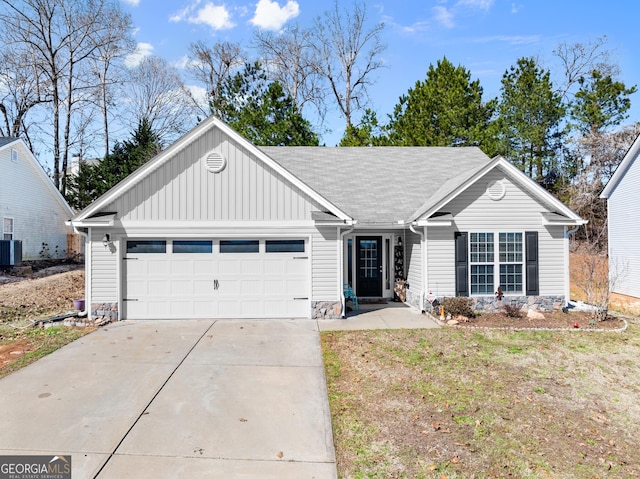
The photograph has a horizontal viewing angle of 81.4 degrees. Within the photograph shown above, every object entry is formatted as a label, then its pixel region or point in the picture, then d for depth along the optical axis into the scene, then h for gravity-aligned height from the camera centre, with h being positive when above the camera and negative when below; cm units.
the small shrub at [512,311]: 1048 -200
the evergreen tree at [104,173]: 2523 +460
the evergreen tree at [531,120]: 2528 +840
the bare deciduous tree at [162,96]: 3253 +1285
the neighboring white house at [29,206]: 1909 +198
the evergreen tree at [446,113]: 2286 +809
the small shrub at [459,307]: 1038 -185
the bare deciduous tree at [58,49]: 2712 +1443
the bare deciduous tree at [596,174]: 2358 +446
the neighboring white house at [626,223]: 1653 +86
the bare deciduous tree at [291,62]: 3044 +1474
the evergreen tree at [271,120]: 2259 +748
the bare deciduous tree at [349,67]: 2972 +1396
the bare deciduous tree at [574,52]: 2920 +1521
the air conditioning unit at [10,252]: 1806 -57
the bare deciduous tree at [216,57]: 3061 +1511
